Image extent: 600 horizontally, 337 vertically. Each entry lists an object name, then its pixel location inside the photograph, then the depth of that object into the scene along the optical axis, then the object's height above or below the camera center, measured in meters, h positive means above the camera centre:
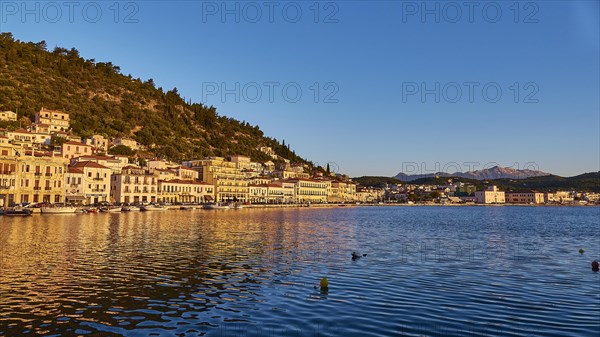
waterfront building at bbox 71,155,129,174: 98.12 +8.28
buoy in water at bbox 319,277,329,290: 18.47 -3.23
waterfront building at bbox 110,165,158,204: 99.59 +2.93
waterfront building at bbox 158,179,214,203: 110.62 +2.23
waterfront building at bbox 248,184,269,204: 143.75 +2.34
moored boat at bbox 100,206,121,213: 82.62 -1.65
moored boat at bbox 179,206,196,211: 102.00 -1.71
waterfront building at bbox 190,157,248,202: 132.12 +6.49
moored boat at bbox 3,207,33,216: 64.81 -1.81
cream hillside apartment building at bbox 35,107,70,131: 127.94 +22.10
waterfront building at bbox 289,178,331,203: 166.50 +4.09
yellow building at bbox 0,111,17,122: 122.31 +21.57
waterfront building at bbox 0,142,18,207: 74.38 +3.73
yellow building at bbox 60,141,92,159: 101.38 +10.81
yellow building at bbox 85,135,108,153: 122.88 +15.15
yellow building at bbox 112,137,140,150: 139.60 +17.06
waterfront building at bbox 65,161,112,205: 86.44 +3.16
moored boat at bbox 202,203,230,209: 110.57 -1.33
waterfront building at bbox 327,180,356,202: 189.38 +3.74
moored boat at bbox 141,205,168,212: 90.99 -1.57
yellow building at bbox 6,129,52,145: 107.07 +14.75
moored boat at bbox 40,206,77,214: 70.75 -1.63
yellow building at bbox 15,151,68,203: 77.12 +3.52
